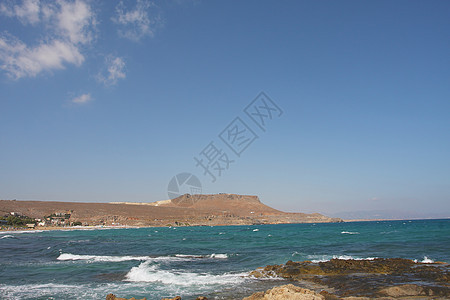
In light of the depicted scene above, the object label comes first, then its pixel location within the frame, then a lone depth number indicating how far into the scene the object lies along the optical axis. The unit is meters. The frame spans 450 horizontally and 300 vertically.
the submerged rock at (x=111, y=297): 9.64
